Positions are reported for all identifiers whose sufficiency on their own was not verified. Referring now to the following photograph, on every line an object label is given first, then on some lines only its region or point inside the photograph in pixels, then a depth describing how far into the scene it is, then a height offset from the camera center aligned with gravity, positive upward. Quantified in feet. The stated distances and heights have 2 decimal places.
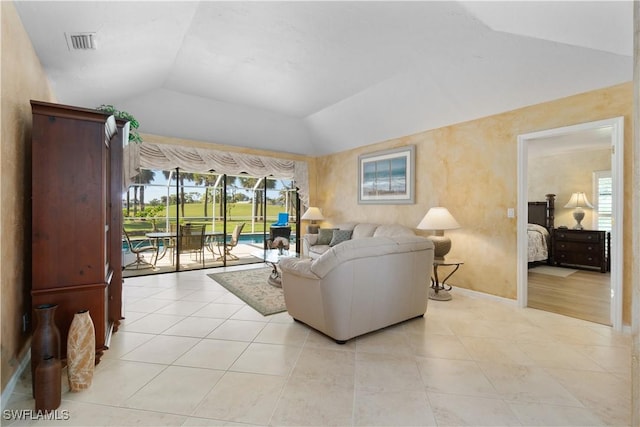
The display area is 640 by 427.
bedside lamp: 20.12 +0.40
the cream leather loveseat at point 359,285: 8.20 -2.26
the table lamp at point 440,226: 13.14 -0.69
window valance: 15.69 +3.06
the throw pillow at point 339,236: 18.67 -1.65
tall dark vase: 5.80 -2.57
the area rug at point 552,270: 17.56 -3.78
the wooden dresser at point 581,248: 17.80 -2.35
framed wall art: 16.67 +2.09
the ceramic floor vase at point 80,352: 6.20 -3.06
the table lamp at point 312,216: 22.28 -0.43
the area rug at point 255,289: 11.68 -3.80
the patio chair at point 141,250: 17.47 -2.40
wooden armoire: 6.59 -0.07
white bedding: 18.40 -2.10
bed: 18.58 -1.26
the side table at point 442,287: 12.59 -3.73
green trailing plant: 9.61 +3.11
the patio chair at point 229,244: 20.92 -2.42
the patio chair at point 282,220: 23.57 -0.79
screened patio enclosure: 18.56 -0.40
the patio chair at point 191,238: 18.74 -1.85
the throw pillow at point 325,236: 19.44 -1.72
